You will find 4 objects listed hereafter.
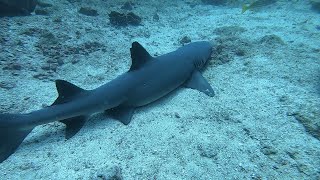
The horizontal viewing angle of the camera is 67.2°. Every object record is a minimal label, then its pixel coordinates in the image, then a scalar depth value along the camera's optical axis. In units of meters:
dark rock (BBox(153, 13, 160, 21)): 8.66
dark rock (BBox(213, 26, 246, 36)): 6.99
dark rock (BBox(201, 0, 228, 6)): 10.88
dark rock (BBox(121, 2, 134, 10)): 9.30
